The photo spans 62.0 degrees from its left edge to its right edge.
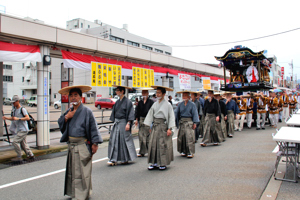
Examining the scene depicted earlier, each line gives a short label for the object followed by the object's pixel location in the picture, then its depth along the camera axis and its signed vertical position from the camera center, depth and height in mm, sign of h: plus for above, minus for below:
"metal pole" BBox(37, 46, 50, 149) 8258 -197
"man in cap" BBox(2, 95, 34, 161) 6668 -597
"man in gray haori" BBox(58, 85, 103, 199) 3895 -684
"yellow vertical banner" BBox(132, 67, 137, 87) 12281 +1064
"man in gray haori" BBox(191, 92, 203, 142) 9216 -111
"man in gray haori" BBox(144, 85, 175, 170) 5695 -773
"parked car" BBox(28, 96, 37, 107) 40756 -474
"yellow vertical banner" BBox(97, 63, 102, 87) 10375 +1026
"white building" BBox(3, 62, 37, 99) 52188 +4223
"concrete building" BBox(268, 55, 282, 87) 56475 +6468
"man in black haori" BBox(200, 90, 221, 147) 8492 -788
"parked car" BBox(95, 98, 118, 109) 31605 -496
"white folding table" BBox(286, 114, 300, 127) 5901 -554
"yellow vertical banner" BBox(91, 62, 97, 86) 10117 +987
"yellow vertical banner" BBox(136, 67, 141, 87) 12484 +1112
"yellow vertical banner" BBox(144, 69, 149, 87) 13050 +1080
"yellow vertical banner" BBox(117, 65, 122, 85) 11304 +1150
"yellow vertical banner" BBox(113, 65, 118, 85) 11152 +1148
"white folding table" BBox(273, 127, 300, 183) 4297 -685
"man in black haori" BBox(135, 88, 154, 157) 7184 -542
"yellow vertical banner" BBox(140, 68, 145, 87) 12812 +1183
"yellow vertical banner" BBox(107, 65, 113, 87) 10797 +1087
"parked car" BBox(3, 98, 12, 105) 43062 -500
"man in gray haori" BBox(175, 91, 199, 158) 6844 -727
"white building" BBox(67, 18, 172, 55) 46188 +12671
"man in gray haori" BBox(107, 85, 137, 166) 6195 -903
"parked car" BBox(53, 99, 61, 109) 36472 -863
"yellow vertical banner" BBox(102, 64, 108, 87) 10578 +988
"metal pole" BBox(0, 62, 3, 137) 9516 +255
